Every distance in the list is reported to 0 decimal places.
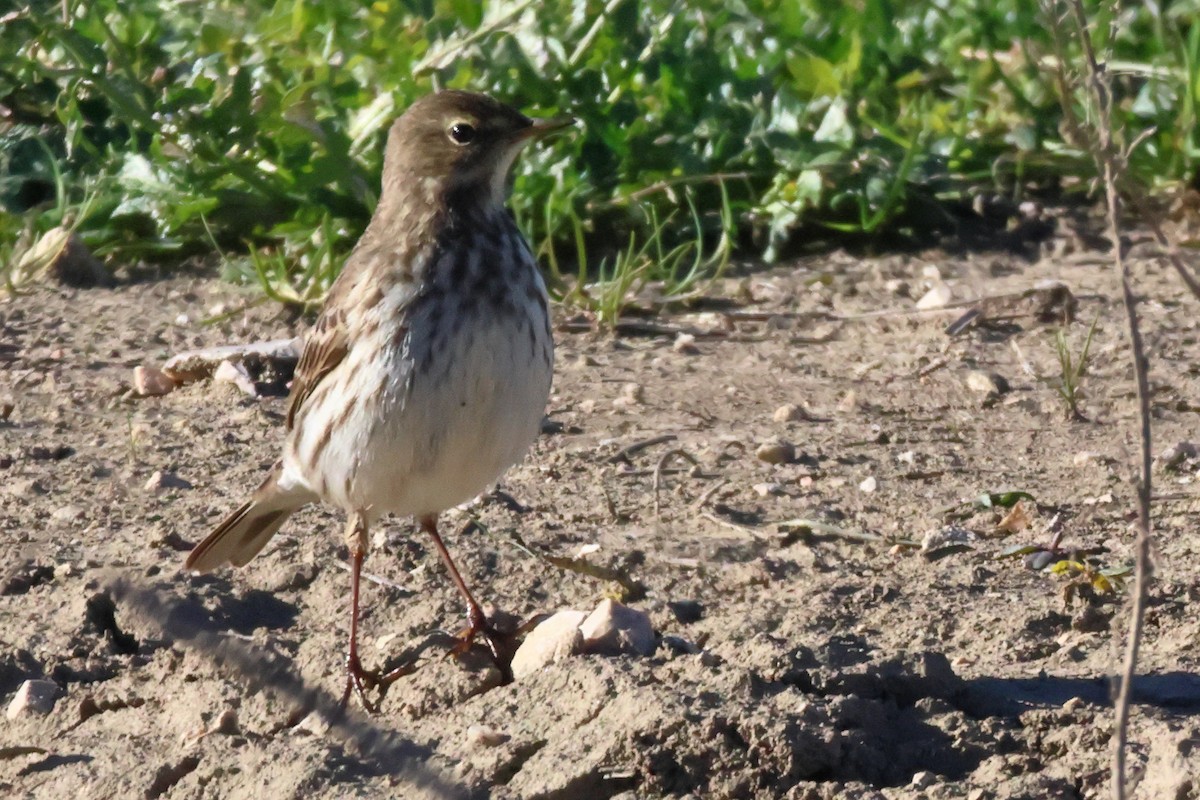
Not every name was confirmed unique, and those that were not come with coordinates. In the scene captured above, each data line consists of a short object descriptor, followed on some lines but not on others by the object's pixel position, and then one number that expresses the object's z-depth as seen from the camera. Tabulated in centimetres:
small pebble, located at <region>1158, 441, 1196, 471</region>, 1180
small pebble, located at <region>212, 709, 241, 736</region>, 901
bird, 949
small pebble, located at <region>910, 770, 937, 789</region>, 772
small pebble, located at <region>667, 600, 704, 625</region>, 1009
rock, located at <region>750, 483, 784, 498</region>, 1179
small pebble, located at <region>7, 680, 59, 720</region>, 945
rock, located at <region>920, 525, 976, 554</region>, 1082
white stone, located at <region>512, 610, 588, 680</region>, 903
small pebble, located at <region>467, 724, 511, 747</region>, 825
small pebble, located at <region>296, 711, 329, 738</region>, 891
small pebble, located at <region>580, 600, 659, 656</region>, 903
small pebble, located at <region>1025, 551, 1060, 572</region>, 1043
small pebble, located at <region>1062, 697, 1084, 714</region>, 829
